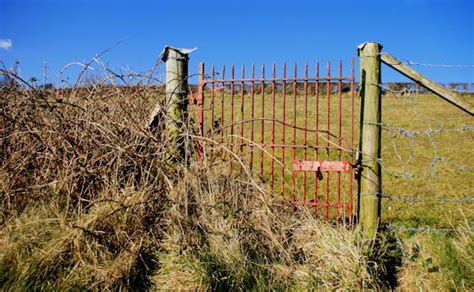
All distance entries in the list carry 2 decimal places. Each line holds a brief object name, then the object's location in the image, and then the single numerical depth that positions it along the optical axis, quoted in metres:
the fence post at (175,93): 4.09
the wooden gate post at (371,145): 3.57
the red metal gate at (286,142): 3.97
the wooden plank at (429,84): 3.41
